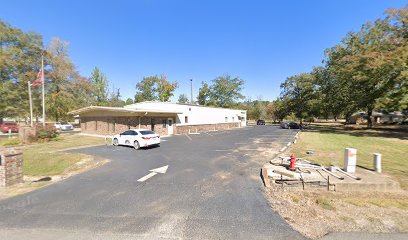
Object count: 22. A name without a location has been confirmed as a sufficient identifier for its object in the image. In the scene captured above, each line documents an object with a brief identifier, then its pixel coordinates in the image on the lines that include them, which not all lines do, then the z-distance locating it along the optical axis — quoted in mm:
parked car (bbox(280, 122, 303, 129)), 34225
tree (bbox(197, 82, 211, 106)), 63125
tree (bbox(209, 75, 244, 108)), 59750
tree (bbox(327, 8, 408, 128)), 18312
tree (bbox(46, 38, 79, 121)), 31688
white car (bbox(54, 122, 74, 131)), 33356
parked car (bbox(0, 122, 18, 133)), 27703
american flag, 17328
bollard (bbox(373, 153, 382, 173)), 7091
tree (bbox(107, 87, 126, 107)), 53031
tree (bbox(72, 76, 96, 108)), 34809
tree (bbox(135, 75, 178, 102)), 53344
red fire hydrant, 7332
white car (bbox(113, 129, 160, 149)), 13333
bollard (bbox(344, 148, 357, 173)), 6805
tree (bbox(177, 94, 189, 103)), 93712
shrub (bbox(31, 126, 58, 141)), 17016
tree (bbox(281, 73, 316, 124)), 43594
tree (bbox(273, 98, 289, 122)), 51250
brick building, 20469
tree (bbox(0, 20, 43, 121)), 27344
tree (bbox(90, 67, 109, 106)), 48156
